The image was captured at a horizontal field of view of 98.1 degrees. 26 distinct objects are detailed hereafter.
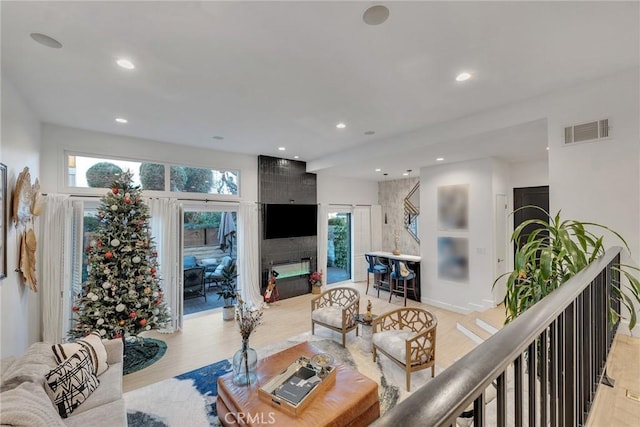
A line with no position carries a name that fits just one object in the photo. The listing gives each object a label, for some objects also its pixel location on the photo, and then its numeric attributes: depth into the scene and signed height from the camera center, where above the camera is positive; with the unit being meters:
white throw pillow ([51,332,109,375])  2.32 -1.11
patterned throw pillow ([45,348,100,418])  1.97 -1.20
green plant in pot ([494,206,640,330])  1.78 -0.35
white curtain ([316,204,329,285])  6.62 -0.48
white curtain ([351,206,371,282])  7.37 -0.60
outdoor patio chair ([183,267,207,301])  5.13 -1.18
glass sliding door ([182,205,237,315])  5.04 -0.59
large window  4.00 +0.75
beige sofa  1.39 -1.07
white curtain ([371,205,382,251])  7.68 -0.29
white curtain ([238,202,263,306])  5.40 -0.69
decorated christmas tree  3.29 -0.67
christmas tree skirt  3.35 -1.75
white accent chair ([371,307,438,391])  2.88 -1.40
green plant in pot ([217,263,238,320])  4.88 -1.30
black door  4.93 +0.23
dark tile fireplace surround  5.71 -0.46
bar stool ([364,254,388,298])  6.21 -1.14
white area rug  2.48 -1.76
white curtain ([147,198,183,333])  4.41 -0.45
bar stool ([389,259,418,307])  5.56 -1.22
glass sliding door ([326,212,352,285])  7.32 -0.82
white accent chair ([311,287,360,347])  3.80 -1.37
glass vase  2.43 -1.32
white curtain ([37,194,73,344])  3.57 -0.47
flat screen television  5.75 -0.04
